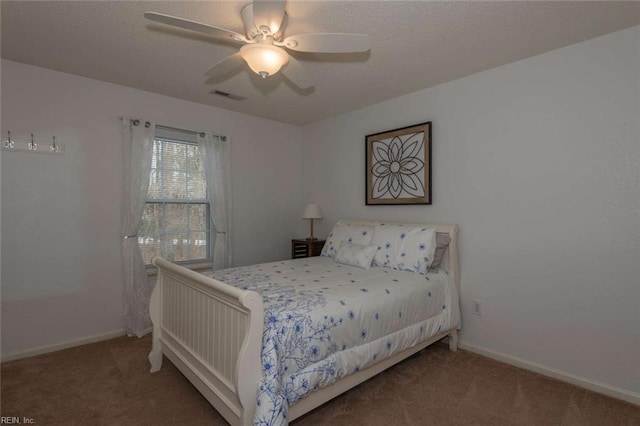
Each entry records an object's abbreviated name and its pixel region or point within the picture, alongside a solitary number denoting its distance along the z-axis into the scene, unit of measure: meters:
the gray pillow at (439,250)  2.79
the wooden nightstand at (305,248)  3.91
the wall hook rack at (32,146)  2.54
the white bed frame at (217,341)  1.45
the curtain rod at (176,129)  3.10
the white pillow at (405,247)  2.70
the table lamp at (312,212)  3.97
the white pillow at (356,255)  2.92
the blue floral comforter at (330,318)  1.54
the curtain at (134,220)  3.05
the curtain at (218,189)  3.59
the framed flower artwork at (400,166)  3.11
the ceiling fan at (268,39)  1.54
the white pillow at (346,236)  3.19
